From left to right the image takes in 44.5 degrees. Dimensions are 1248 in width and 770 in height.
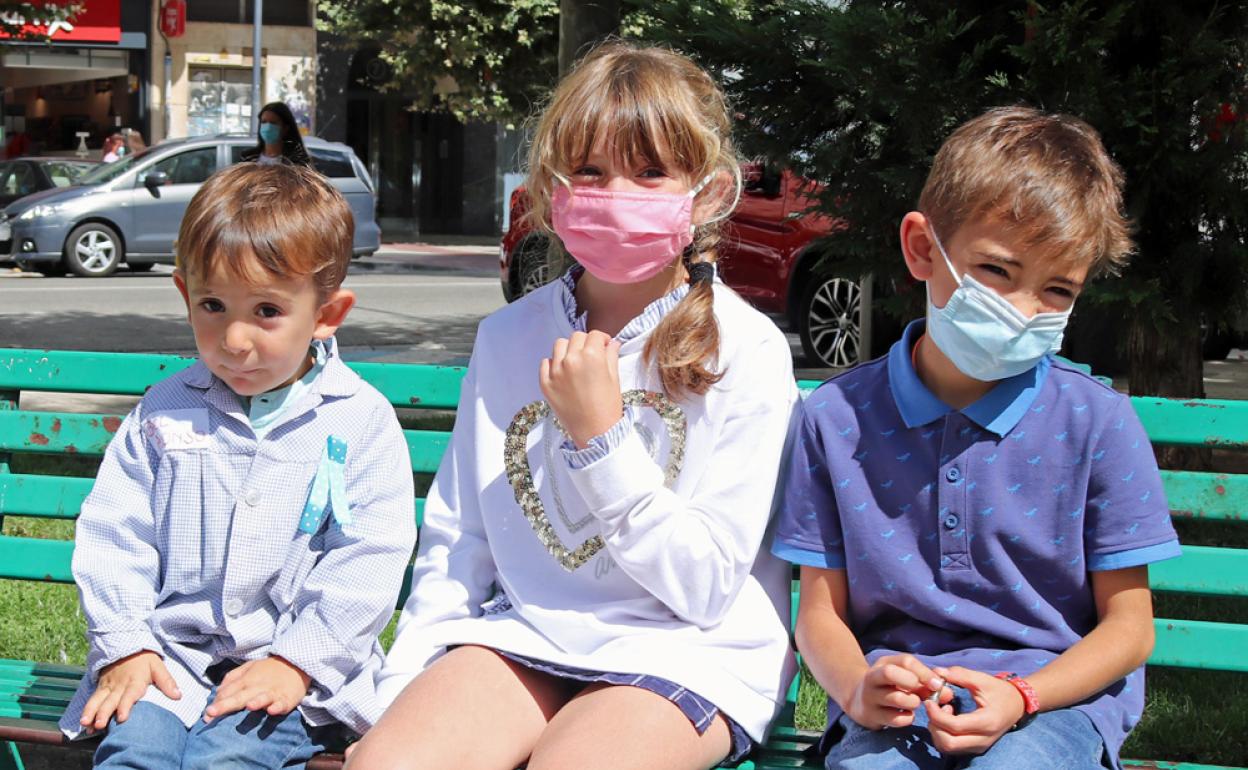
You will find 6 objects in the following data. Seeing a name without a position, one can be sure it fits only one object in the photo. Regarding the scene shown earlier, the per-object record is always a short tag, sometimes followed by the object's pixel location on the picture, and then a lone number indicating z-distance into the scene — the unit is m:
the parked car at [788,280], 10.66
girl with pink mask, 2.51
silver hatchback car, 17.91
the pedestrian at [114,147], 25.15
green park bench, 2.99
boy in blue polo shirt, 2.47
